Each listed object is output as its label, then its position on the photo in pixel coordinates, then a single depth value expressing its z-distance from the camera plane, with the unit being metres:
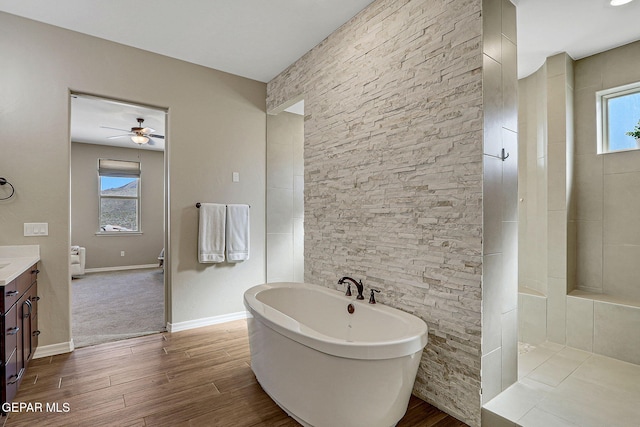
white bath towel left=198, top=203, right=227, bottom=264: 3.53
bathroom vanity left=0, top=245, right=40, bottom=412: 1.80
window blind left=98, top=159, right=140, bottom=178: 6.89
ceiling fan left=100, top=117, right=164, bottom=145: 5.19
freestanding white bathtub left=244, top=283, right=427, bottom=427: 1.62
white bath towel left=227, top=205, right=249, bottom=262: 3.71
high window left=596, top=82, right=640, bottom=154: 2.73
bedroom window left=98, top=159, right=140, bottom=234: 6.95
